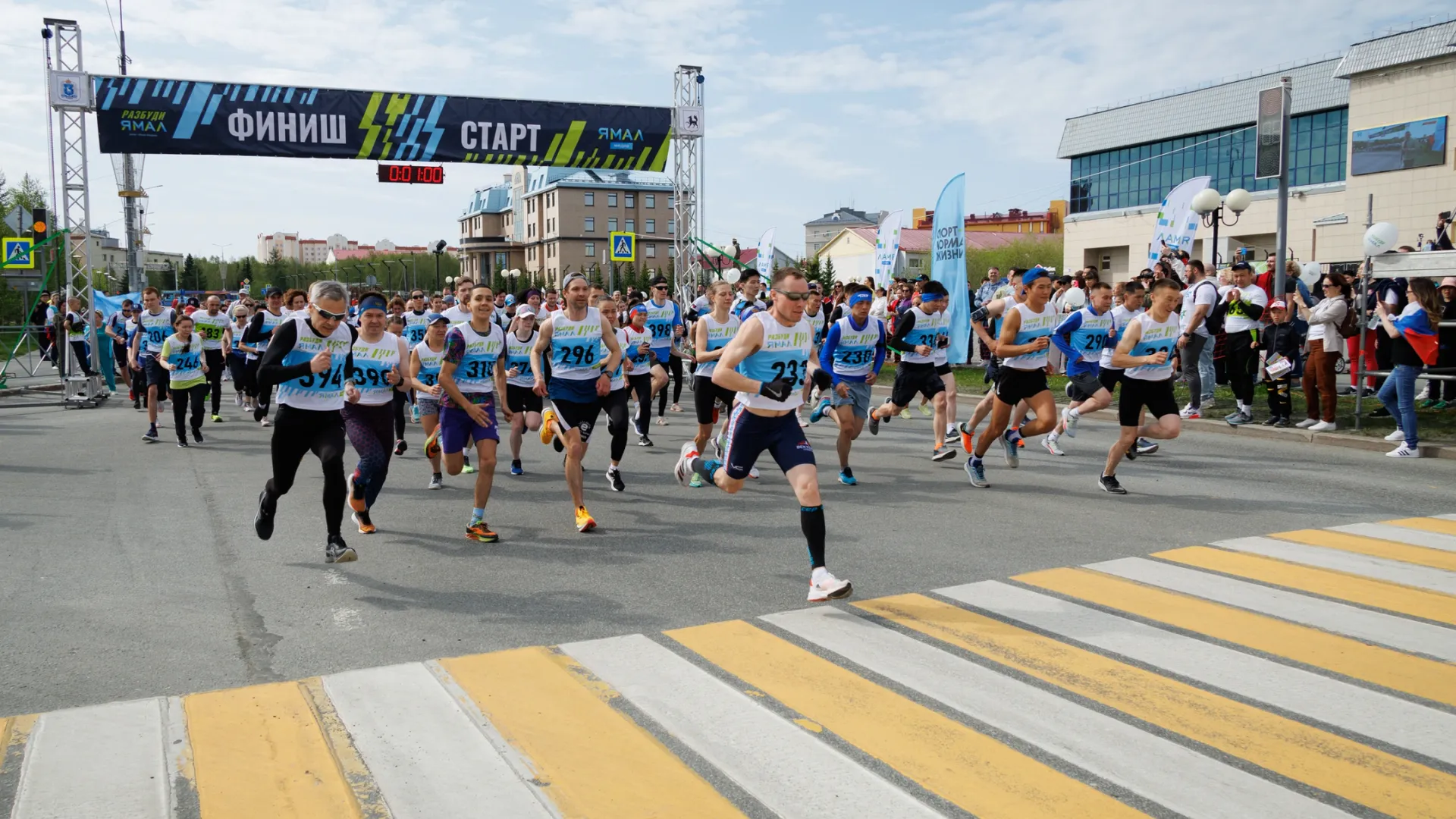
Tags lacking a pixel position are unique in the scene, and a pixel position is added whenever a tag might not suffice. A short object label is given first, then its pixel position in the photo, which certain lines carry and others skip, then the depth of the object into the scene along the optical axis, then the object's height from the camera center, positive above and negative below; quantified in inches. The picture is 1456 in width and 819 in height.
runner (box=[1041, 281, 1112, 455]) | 455.5 -8.4
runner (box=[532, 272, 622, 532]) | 348.5 -12.7
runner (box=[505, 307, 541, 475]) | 404.2 -16.3
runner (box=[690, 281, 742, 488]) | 424.8 -8.5
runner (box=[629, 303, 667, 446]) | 494.9 -18.2
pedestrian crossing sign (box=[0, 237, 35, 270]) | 865.5 +57.9
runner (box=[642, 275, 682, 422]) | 616.4 +4.1
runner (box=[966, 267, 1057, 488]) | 395.2 -12.4
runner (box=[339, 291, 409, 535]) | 316.5 -18.7
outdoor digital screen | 1499.8 +263.0
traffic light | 860.0 +80.8
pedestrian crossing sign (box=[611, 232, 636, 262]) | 1177.5 +88.1
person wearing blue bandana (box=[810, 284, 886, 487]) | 438.9 -9.8
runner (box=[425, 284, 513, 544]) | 324.8 -21.6
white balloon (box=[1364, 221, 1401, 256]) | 533.3 +45.0
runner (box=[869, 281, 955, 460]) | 442.6 -12.9
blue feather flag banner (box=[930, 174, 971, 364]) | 737.0 +54.2
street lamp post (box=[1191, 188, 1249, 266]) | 757.4 +90.1
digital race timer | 904.9 +130.1
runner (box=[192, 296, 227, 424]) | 625.6 -1.9
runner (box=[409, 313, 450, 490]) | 427.8 -15.3
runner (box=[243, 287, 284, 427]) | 400.5 -2.1
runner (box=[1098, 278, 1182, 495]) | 379.9 -16.4
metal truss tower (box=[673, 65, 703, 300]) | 900.0 +126.8
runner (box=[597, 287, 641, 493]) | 370.8 -28.8
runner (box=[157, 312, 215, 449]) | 561.3 -19.3
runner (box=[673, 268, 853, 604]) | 260.8 -13.0
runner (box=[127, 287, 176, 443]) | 607.5 -4.6
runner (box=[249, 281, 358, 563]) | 292.5 -22.4
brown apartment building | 4670.3 +485.0
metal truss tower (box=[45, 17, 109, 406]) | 757.9 +70.2
